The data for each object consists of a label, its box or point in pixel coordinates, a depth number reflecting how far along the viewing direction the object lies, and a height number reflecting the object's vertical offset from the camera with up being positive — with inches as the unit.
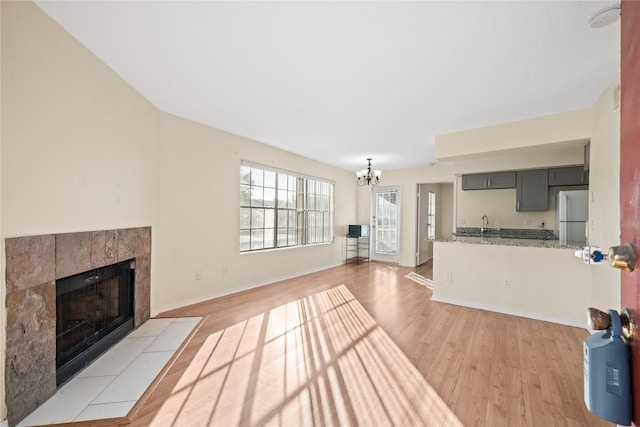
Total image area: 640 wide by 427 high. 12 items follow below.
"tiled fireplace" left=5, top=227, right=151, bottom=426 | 63.7 -25.2
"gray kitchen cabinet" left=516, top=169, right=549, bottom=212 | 174.4 +16.7
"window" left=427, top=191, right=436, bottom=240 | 289.3 -2.2
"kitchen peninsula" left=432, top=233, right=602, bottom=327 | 128.8 -33.1
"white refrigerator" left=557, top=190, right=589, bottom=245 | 145.7 -0.1
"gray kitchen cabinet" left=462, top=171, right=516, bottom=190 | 185.3 +24.3
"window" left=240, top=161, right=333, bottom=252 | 180.9 +2.6
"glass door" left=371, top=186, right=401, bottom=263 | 273.7 -11.8
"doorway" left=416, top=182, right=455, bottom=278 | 264.6 -3.2
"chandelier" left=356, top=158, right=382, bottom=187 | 202.2 +29.5
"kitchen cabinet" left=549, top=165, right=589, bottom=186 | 162.2 +24.6
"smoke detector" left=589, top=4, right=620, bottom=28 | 63.3 +49.0
